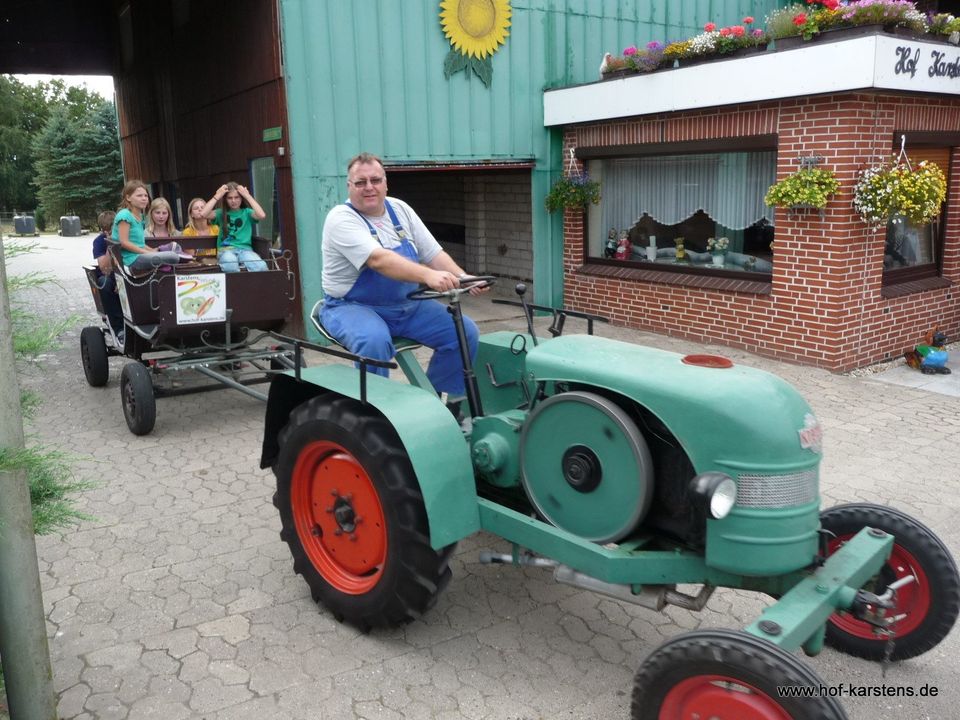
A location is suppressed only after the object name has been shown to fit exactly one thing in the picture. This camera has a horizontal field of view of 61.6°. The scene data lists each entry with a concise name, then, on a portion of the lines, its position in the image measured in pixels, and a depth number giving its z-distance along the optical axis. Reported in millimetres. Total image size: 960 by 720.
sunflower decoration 8797
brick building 6926
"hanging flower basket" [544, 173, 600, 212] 9422
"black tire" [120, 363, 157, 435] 5617
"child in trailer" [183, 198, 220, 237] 7406
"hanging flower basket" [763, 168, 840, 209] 6883
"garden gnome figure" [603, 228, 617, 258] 9695
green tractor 2264
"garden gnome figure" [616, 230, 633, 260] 9516
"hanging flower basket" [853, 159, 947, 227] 6680
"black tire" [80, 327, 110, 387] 7043
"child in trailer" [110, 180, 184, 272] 5886
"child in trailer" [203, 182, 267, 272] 7215
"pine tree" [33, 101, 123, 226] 40500
